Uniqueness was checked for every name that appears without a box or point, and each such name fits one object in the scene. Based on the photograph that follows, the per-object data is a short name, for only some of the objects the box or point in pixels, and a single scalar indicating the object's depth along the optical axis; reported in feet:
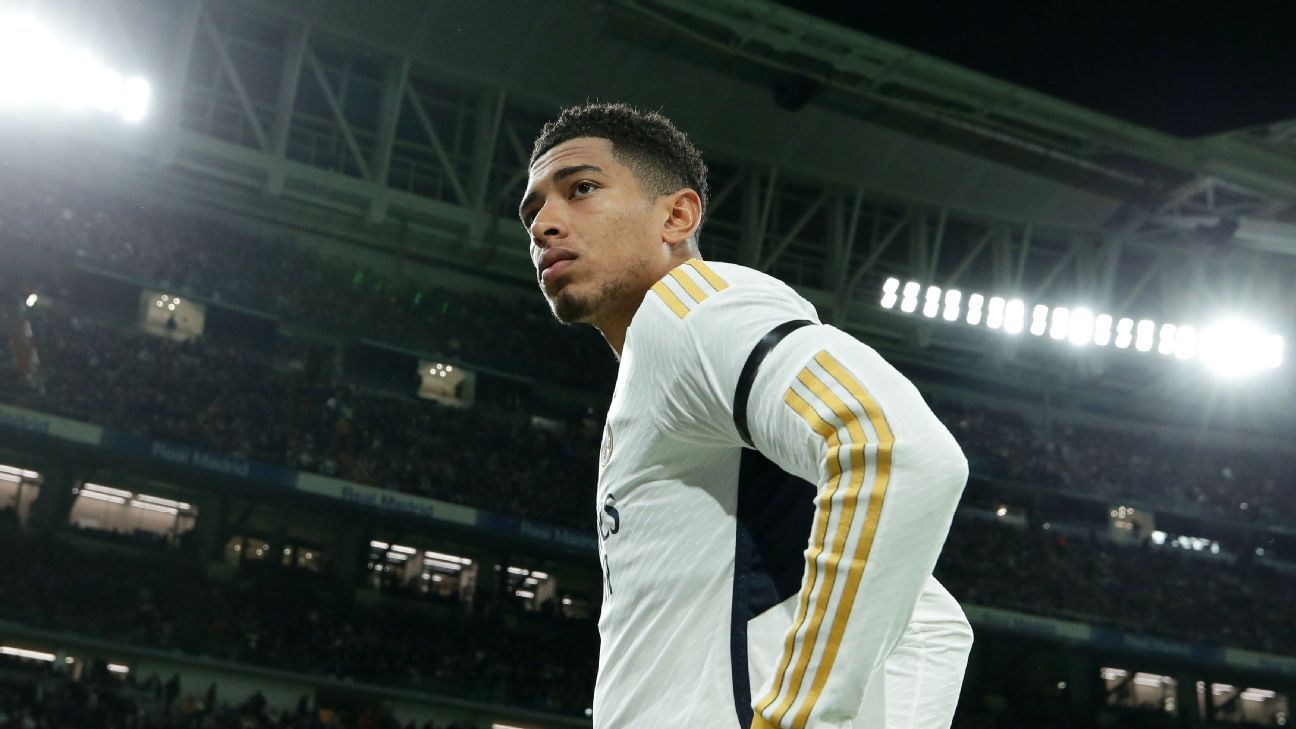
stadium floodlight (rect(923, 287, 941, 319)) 81.05
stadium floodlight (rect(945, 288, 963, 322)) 81.41
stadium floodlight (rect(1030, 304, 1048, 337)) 82.02
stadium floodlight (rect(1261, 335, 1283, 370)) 82.89
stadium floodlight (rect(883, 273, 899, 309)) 82.84
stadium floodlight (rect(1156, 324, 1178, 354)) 86.12
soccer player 3.92
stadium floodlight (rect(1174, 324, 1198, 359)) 86.17
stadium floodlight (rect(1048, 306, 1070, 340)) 82.17
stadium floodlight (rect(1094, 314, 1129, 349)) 83.66
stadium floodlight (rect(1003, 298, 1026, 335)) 81.10
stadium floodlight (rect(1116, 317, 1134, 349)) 85.10
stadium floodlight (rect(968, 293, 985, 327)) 81.51
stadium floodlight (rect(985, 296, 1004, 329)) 81.35
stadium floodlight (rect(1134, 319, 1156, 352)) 85.66
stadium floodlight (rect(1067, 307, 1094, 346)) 82.23
